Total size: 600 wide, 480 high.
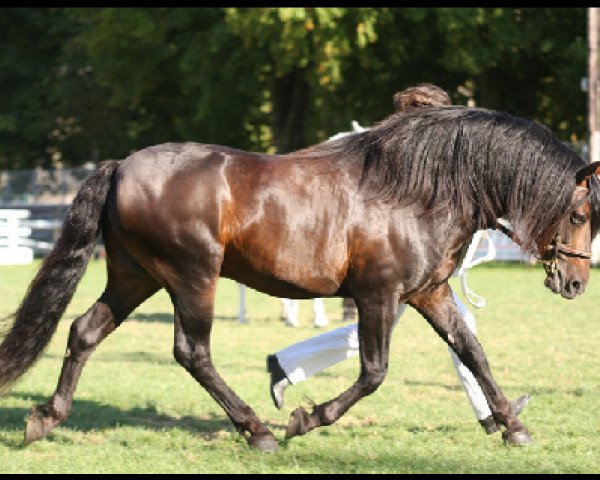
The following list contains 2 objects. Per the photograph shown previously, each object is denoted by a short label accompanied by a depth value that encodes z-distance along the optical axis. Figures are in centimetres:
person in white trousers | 1447
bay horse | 1301
